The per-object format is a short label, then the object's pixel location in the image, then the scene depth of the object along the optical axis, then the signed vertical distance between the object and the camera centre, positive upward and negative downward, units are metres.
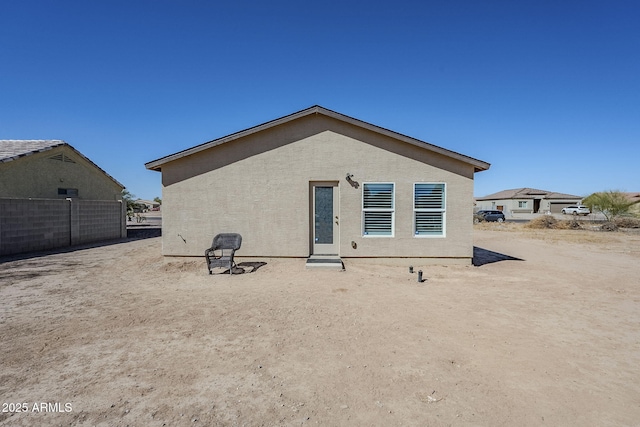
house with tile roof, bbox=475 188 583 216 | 45.84 +1.15
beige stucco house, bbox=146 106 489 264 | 9.55 +0.47
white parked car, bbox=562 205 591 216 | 41.40 -0.18
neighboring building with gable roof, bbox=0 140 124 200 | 13.16 +1.70
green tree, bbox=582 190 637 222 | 28.92 +0.48
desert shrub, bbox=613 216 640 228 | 24.50 -1.13
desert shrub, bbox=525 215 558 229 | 25.03 -1.17
